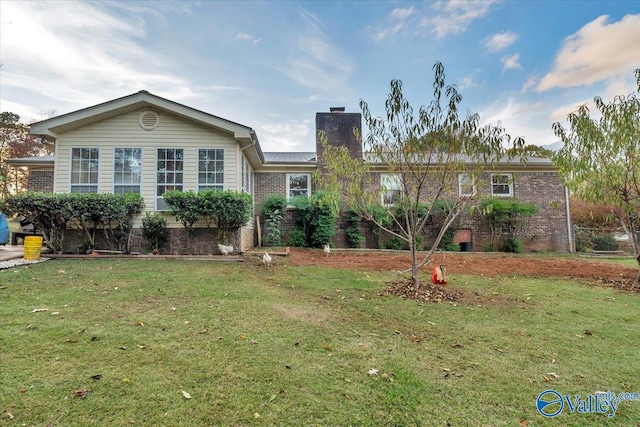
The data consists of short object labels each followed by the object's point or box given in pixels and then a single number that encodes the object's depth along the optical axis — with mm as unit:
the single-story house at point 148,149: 9023
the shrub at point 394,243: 12555
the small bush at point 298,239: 12047
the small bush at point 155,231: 8758
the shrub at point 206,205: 8289
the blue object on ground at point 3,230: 8469
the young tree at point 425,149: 4754
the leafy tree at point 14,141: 20141
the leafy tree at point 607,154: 6000
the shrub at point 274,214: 11945
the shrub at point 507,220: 12533
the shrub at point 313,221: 11594
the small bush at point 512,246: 12838
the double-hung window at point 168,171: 9266
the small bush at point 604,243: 13891
